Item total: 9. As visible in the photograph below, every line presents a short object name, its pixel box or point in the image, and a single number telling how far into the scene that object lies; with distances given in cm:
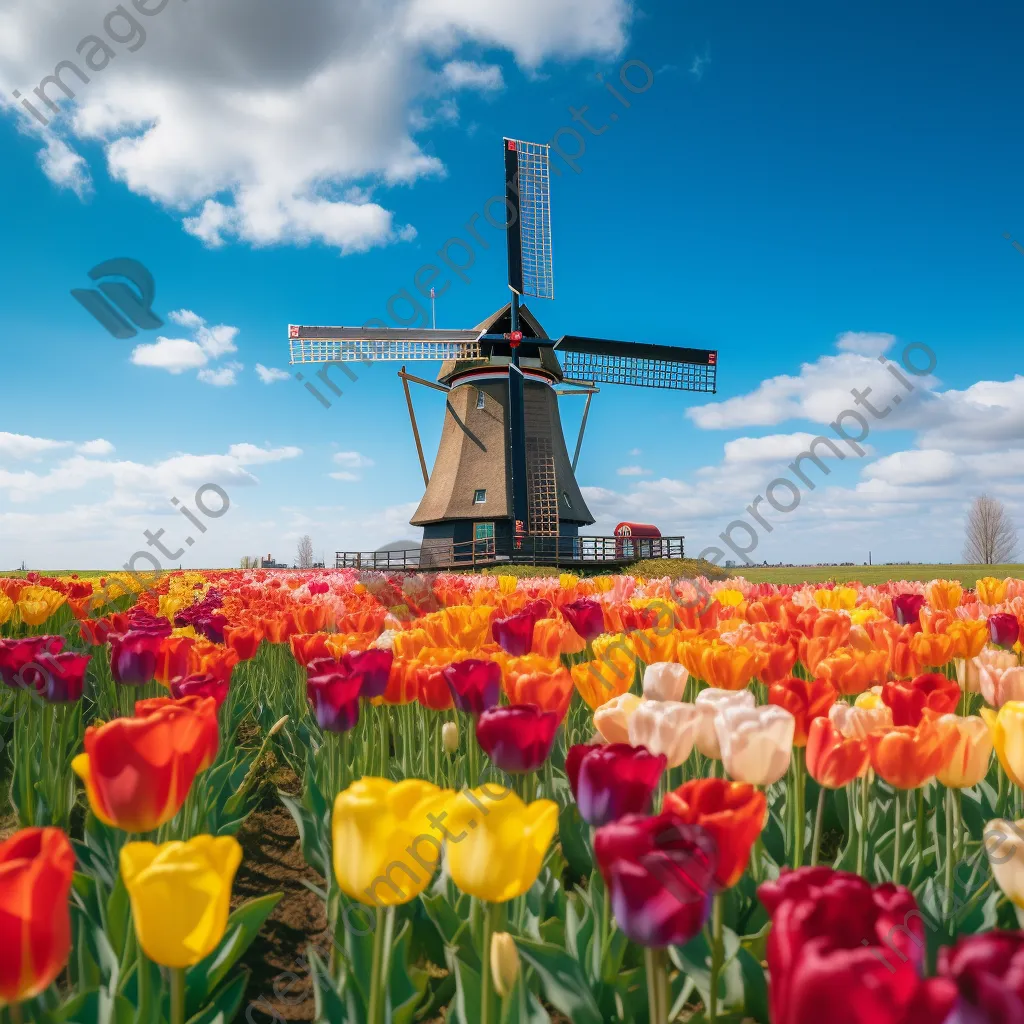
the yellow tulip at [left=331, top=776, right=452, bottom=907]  123
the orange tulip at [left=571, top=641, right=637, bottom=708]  249
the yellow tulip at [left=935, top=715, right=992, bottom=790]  189
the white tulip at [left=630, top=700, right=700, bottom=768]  182
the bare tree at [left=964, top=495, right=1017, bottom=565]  5988
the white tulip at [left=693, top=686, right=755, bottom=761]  195
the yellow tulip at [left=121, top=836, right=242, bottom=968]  110
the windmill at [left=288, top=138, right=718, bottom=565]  2647
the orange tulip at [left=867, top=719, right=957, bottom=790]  180
